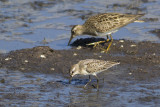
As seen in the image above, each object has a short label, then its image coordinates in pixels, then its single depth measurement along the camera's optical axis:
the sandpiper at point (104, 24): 13.54
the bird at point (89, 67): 10.41
